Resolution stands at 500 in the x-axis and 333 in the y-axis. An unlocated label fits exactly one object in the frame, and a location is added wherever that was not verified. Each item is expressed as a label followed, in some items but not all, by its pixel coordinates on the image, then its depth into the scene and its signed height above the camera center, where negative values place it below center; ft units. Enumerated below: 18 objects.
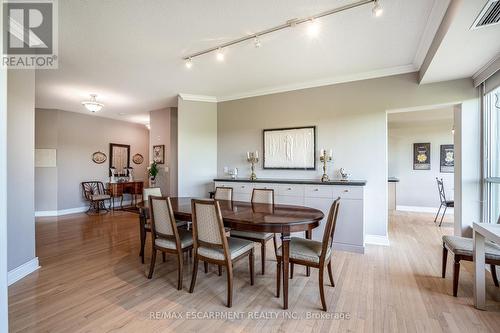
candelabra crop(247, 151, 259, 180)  15.08 +0.43
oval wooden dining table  6.60 -1.62
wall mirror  22.90 +0.68
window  9.24 +0.49
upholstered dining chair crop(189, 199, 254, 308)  6.73 -2.30
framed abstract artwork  13.58 +1.07
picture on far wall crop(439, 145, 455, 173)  20.12 +0.70
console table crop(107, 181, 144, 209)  20.95 -2.25
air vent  5.62 +3.92
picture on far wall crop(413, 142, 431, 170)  20.89 +0.98
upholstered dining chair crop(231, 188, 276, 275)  8.66 -2.59
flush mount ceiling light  15.14 +3.85
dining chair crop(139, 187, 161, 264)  9.86 -2.73
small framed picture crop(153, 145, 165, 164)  19.07 +0.90
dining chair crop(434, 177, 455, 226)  15.72 -2.35
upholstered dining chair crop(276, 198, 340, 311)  6.56 -2.56
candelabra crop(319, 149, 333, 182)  12.70 +0.40
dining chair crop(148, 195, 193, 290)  7.78 -2.43
